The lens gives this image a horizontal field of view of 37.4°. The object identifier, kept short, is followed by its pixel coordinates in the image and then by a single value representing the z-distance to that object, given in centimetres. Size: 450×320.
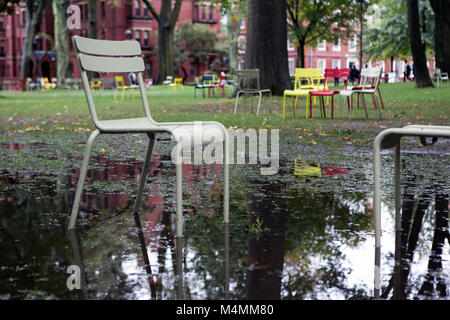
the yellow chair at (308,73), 1438
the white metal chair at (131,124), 398
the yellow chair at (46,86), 5281
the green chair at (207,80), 2894
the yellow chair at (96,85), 4321
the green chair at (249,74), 1538
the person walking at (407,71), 5246
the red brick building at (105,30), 7156
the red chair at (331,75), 1310
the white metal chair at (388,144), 340
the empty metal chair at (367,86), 1332
